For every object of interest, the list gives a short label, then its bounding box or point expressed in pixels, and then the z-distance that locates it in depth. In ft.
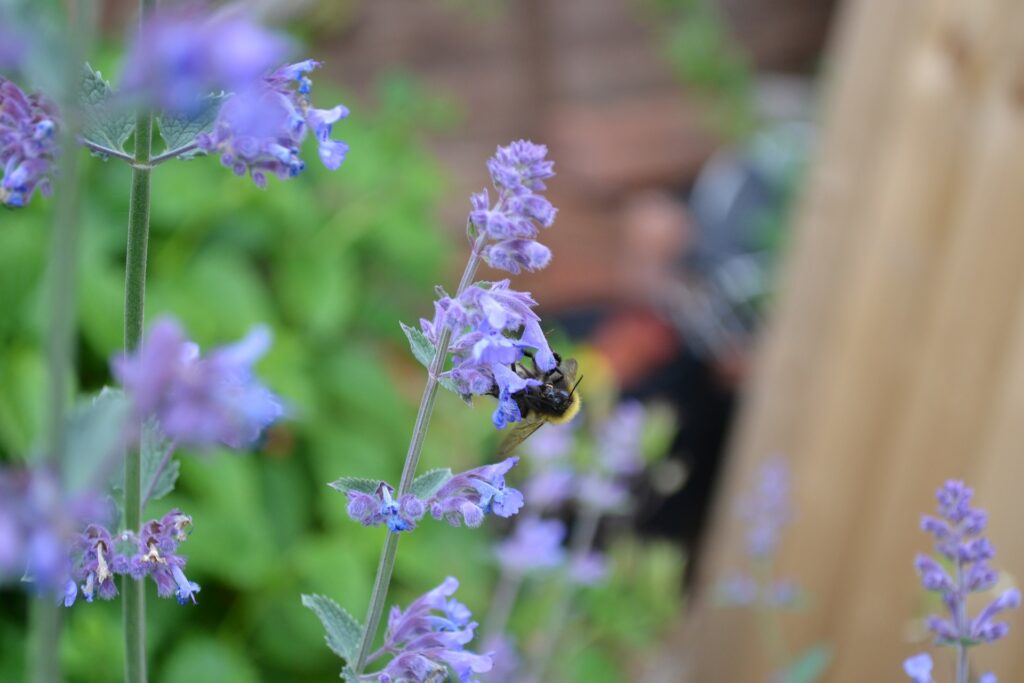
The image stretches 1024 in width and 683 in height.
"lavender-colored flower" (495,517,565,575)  2.79
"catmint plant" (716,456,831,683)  2.53
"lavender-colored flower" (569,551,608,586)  2.95
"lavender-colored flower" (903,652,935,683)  1.46
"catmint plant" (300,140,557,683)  1.45
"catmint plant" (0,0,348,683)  1.21
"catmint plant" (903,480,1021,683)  1.57
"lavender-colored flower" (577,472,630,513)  3.10
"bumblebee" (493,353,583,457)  1.97
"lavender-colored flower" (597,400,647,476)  3.09
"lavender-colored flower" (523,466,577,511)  3.02
